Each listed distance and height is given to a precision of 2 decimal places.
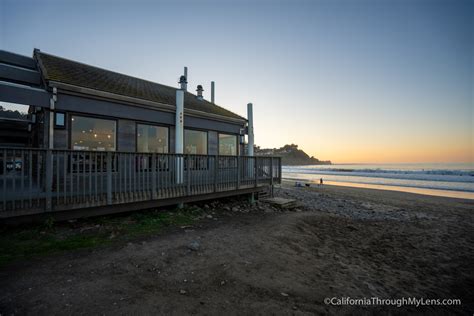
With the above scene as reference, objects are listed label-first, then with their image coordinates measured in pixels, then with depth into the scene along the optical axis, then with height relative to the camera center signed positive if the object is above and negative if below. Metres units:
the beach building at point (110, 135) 4.91 +0.99
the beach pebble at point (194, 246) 4.24 -1.94
